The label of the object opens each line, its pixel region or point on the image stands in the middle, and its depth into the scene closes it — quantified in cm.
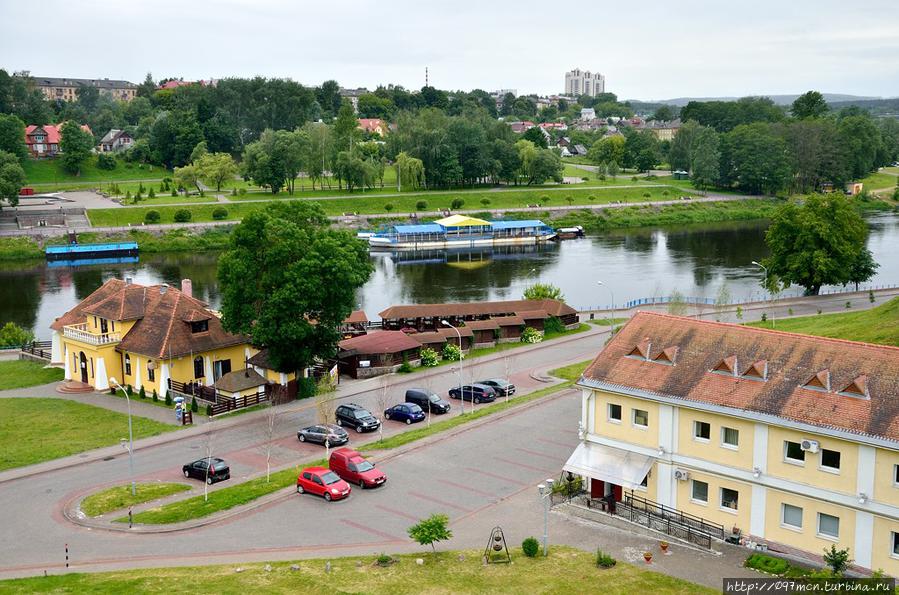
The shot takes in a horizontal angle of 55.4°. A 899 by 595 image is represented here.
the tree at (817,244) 7500
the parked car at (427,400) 4641
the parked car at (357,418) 4334
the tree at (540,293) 7262
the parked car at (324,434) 4128
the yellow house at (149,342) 5078
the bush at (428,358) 5688
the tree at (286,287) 4938
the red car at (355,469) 3509
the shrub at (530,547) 2806
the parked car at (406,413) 4469
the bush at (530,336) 6341
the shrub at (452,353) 5831
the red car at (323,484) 3388
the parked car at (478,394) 4831
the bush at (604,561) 2755
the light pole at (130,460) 3647
